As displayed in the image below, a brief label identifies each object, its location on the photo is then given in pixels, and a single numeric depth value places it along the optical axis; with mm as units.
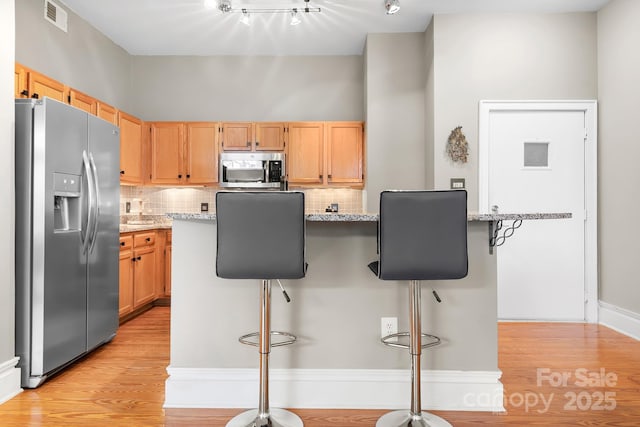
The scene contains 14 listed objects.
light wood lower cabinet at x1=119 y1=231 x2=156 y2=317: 3646
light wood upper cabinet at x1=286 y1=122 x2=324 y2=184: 4781
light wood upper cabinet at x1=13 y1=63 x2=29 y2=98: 2779
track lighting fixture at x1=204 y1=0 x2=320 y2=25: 3502
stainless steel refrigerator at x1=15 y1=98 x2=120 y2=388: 2359
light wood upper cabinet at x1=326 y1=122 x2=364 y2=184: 4770
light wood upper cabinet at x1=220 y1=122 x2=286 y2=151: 4793
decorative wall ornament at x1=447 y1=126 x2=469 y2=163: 3811
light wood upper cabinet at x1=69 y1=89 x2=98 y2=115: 3426
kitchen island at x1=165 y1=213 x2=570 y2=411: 2152
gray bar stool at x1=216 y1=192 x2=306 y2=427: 1733
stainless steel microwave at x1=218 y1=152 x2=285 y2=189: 4723
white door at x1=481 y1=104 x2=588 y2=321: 3803
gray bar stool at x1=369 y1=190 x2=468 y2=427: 1729
